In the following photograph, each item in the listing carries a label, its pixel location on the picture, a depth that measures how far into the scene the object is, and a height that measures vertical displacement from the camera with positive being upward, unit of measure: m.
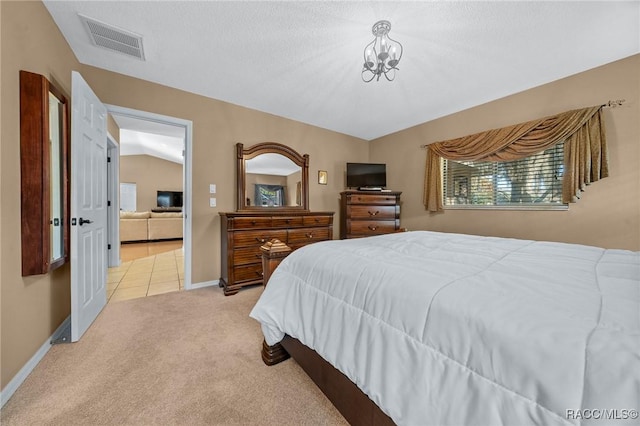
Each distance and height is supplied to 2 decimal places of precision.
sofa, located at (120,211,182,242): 6.34 -0.44
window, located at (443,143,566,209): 2.67 +0.34
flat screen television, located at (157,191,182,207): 9.35 +0.45
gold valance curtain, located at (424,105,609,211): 2.33 +0.73
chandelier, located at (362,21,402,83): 1.85 +1.39
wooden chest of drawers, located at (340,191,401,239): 3.83 -0.05
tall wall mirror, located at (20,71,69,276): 1.51 +0.24
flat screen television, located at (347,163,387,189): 4.20 +0.60
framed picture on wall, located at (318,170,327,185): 4.16 +0.56
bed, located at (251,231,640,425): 0.50 -0.33
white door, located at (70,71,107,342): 1.81 +0.03
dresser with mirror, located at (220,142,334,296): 2.93 -0.06
